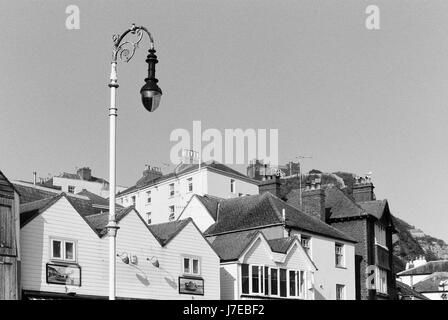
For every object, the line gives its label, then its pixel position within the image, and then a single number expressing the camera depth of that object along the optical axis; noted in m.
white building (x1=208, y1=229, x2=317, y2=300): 41.50
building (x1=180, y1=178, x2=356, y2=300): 46.88
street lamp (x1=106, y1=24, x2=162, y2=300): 17.30
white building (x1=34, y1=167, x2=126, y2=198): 82.00
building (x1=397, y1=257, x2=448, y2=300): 87.38
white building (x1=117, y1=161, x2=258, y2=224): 69.69
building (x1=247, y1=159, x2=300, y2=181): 72.04
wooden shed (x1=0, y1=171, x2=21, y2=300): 30.92
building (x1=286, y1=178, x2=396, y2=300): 53.62
